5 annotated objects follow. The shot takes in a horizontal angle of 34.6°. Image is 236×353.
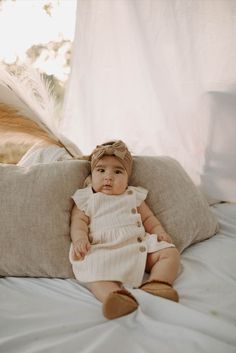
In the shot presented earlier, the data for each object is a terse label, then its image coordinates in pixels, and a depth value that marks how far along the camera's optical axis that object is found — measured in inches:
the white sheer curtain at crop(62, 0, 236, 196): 57.1
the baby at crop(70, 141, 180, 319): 36.0
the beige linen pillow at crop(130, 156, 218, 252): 46.2
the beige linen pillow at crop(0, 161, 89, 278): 39.4
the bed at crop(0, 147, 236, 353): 28.6
